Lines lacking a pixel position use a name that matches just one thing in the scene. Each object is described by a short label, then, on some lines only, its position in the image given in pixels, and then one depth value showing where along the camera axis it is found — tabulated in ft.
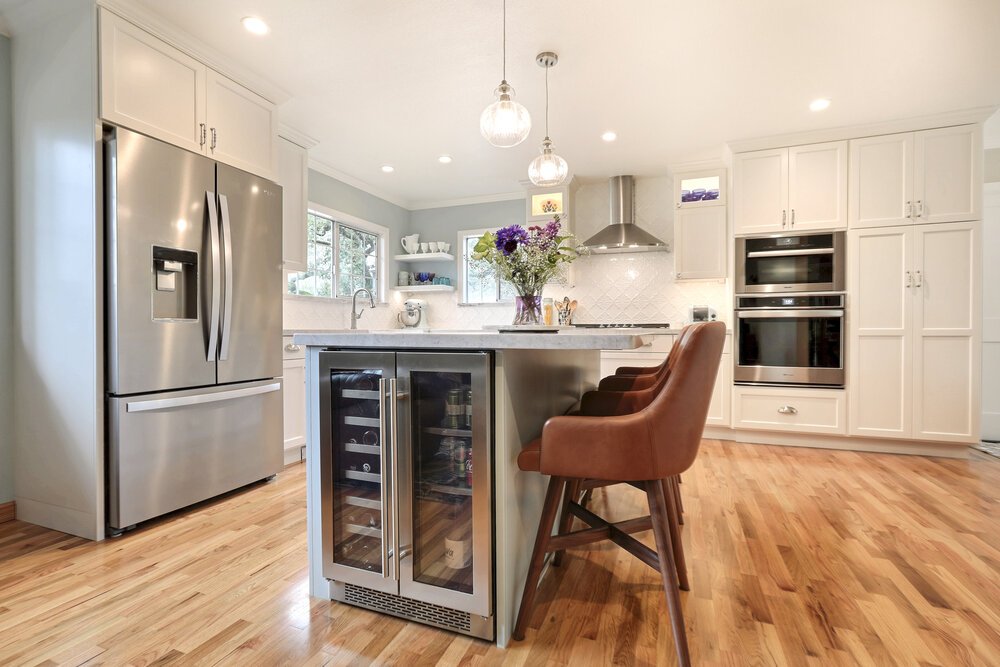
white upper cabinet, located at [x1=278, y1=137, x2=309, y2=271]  11.39
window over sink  14.26
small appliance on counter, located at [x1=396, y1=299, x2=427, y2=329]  18.42
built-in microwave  12.21
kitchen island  4.40
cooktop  14.97
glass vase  6.45
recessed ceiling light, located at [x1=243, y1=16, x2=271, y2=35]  7.55
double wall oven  12.18
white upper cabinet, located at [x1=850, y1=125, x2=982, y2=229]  11.18
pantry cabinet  11.18
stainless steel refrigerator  6.94
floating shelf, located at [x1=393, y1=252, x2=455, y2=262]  17.69
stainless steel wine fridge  4.42
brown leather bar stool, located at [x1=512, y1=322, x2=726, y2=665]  4.15
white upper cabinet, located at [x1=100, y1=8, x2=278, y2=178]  6.88
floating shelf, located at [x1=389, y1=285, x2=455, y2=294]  17.63
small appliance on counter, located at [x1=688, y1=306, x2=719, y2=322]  14.35
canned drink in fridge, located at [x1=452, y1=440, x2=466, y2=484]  4.68
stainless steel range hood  14.70
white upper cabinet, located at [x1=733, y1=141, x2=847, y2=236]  12.14
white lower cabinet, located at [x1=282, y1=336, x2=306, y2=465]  10.72
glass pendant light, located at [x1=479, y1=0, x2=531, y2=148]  6.87
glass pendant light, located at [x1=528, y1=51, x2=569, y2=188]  8.63
